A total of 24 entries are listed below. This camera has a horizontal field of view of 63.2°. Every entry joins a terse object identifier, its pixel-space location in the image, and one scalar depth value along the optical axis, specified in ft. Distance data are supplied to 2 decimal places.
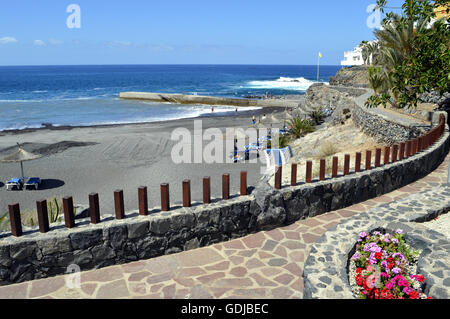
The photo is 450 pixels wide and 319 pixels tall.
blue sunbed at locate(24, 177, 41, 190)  48.41
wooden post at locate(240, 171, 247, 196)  18.21
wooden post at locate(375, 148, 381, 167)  23.52
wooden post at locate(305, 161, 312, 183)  20.20
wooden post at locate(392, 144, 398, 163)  25.34
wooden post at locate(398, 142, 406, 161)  26.22
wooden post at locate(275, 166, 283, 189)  19.15
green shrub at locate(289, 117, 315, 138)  74.69
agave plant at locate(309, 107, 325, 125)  94.94
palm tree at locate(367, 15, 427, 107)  54.80
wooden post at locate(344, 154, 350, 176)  21.71
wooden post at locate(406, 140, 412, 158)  26.98
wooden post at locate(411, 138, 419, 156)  27.86
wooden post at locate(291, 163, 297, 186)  19.79
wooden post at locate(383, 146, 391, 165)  24.44
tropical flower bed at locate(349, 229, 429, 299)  12.23
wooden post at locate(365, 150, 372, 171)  23.17
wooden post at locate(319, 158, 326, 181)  20.76
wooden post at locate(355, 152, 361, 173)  22.05
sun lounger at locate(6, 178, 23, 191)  48.21
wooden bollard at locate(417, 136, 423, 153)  28.48
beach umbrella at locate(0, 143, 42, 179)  48.47
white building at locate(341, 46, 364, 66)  262.47
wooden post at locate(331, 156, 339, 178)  21.12
